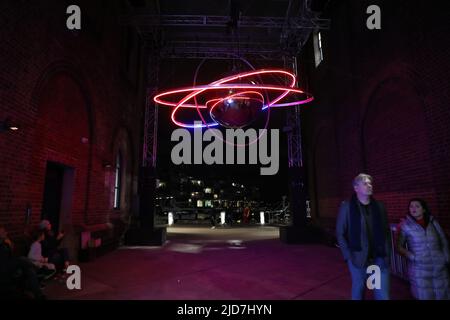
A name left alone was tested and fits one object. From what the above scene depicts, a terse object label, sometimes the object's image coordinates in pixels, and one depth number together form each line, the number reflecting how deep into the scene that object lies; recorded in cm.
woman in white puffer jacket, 409
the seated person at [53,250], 605
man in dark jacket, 313
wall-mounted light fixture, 529
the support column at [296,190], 1191
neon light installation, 837
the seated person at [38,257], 547
